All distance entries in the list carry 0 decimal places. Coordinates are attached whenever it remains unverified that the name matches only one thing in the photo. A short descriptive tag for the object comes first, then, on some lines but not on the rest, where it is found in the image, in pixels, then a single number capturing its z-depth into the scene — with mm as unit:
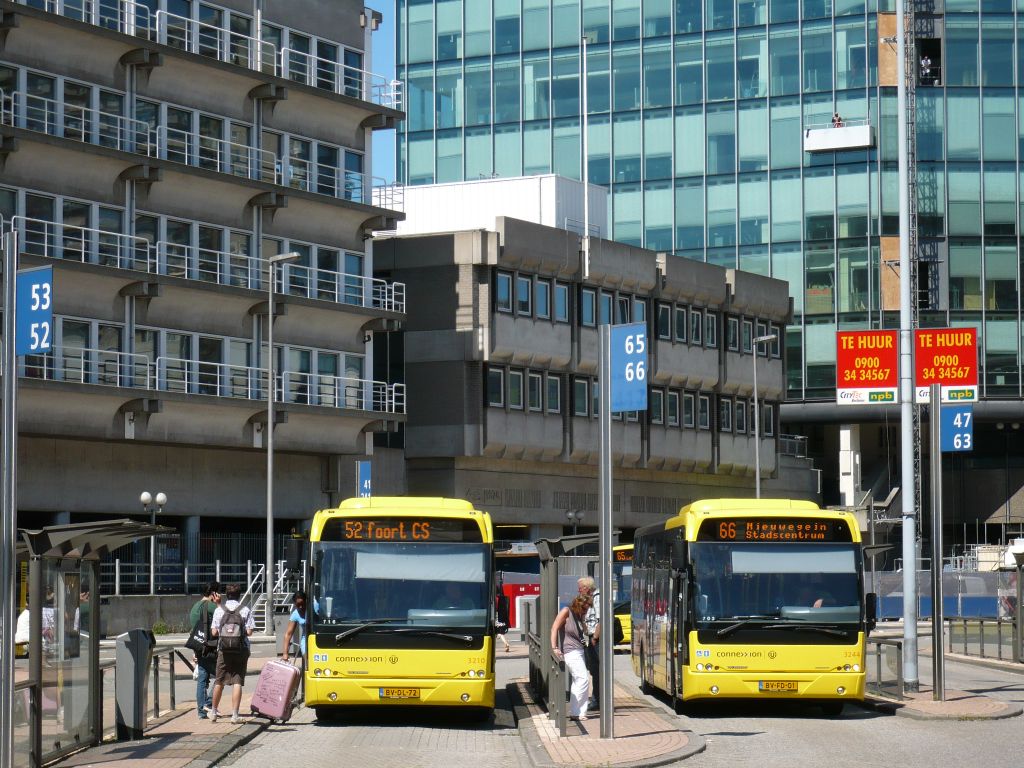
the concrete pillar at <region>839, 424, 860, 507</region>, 81125
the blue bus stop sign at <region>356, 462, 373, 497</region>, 51812
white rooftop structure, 70875
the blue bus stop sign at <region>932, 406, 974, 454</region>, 32656
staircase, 54531
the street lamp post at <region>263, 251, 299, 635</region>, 50469
